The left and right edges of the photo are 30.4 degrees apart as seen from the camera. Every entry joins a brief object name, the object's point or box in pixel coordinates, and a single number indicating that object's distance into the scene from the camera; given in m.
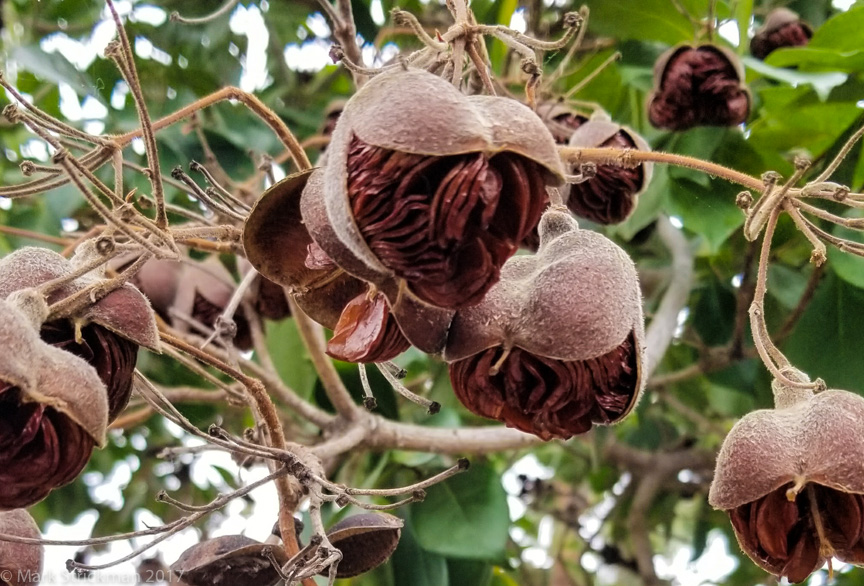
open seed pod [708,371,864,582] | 0.34
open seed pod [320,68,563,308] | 0.29
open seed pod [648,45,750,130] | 0.50
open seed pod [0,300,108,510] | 0.30
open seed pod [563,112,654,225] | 0.42
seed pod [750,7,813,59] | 0.60
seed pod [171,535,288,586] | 0.37
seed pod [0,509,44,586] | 0.36
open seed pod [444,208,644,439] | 0.32
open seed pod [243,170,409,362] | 0.32
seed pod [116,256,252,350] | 0.51
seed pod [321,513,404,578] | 0.37
